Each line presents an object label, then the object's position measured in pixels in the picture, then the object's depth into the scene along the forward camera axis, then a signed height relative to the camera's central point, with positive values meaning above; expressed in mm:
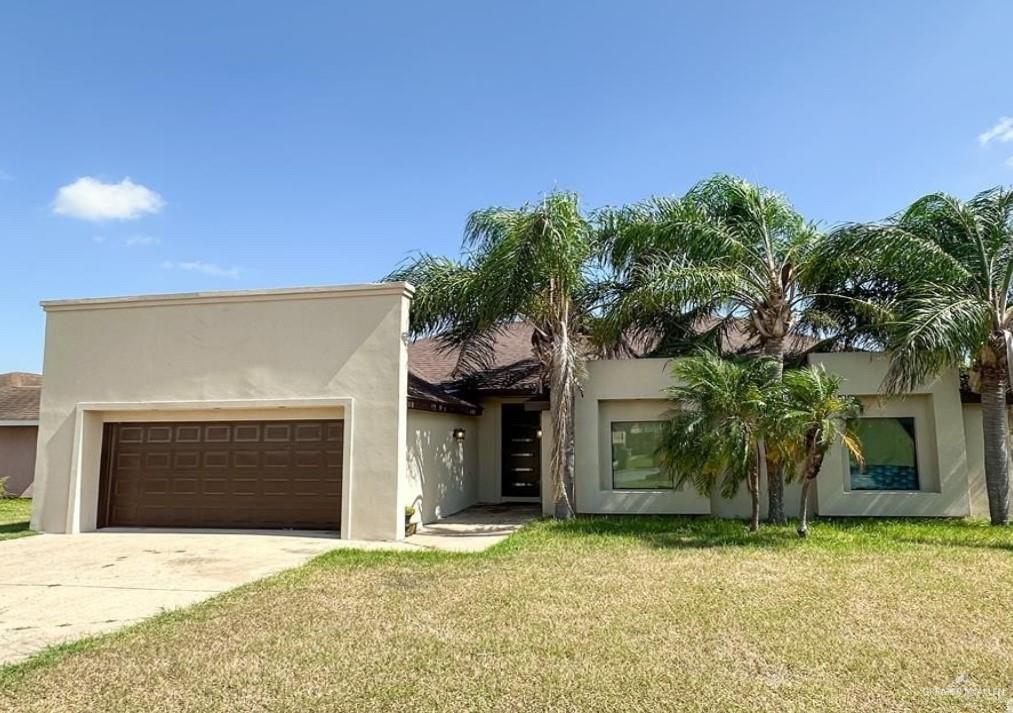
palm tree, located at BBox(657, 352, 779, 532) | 11219 +234
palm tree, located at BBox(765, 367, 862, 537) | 10672 +222
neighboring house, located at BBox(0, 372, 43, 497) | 21141 -112
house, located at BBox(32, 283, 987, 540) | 12297 +236
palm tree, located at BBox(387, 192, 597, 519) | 12609 +3110
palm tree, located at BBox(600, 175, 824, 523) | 12680 +3632
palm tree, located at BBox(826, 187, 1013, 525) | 12148 +3173
